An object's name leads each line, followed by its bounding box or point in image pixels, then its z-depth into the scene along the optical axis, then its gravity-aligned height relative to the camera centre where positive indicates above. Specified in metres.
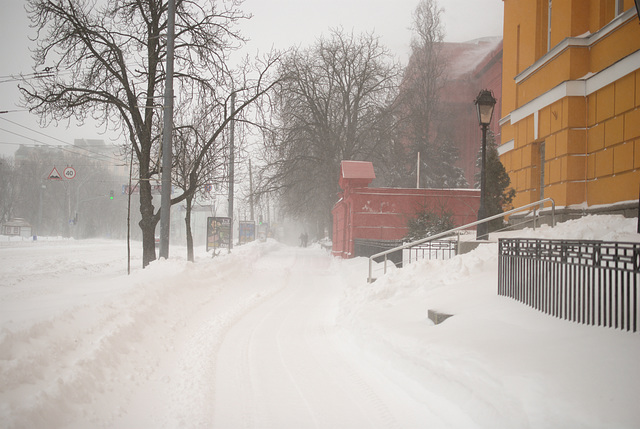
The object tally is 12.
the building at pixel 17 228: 43.69 -1.81
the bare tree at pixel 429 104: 40.81 +10.26
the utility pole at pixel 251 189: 31.11 +1.68
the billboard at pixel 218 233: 27.56 -1.33
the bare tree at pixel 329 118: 32.34 +7.00
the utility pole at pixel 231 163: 19.49 +2.26
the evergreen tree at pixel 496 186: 16.20 +1.02
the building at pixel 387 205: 22.66 +0.41
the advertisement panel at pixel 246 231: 41.84 -1.82
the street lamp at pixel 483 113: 11.98 +2.73
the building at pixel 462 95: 44.78 +12.55
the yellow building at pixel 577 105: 9.35 +2.73
